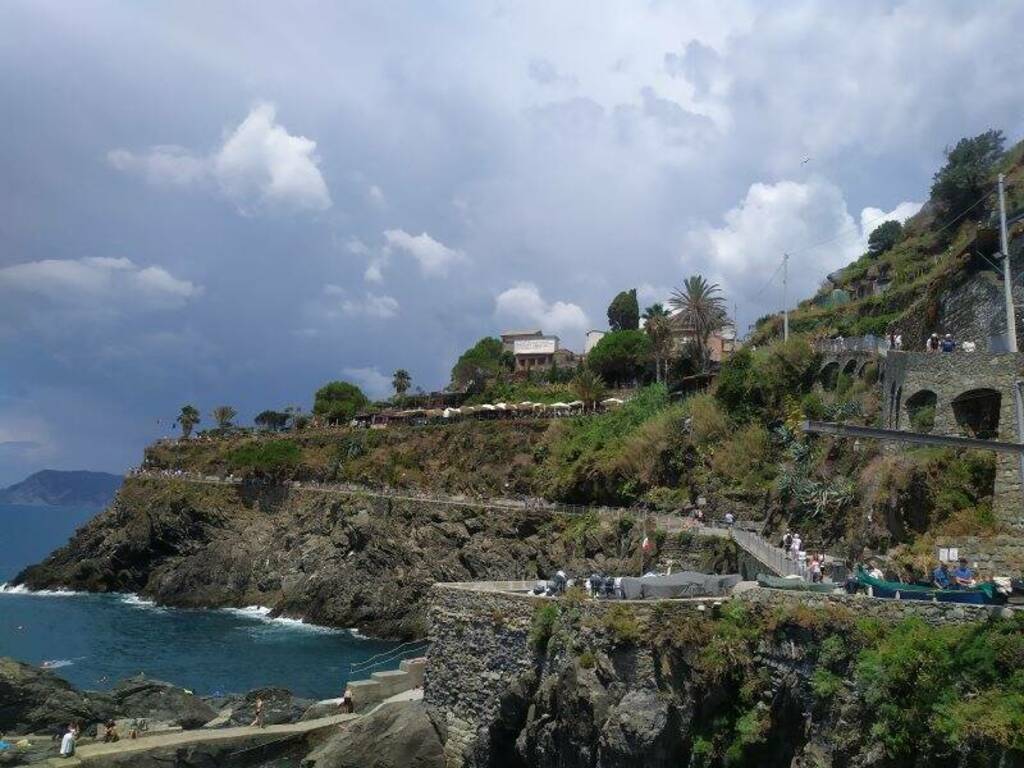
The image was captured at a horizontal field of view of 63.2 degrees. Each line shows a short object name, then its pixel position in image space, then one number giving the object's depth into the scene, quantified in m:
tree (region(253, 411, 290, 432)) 144.62
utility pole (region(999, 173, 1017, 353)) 25.88
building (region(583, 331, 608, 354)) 122.31
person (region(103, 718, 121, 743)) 28.38
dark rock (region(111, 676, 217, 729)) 31.55
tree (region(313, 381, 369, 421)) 118.38
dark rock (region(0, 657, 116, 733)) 31.25
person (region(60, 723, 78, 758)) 26.39
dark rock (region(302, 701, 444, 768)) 24.72
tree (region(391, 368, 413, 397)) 120.00
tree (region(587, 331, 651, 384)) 91.12
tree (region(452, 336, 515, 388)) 109.38
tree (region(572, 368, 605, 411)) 79.00
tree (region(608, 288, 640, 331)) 116.31
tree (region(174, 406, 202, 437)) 130.62
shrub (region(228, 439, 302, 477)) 87.25
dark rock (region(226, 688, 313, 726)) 31.06
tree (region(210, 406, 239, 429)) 136.62
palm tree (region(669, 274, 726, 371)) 71.12
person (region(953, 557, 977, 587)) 19.00
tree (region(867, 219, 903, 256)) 79.62
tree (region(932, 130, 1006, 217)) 62.19
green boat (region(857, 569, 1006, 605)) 16.03
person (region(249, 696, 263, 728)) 29.91
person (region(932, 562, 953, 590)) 18.83
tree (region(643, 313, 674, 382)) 73.31
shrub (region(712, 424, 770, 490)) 43.97
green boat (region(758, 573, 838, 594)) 18.94
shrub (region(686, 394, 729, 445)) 48.97
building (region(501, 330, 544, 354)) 133.62
